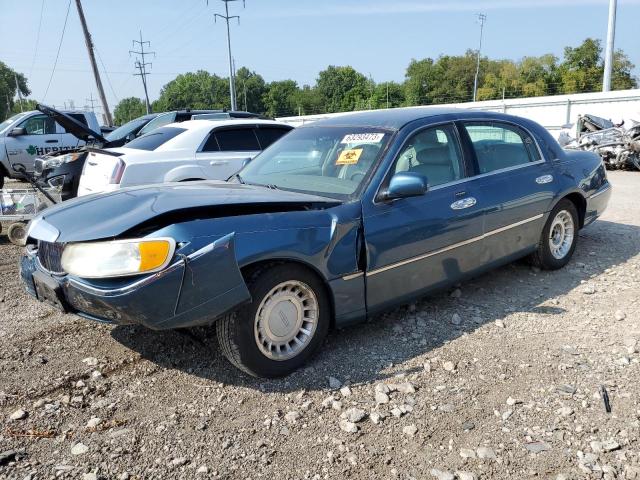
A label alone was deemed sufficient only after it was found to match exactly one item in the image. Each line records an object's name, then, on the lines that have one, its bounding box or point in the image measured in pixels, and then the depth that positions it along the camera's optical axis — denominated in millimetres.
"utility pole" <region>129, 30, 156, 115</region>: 68212
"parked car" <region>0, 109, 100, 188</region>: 12797
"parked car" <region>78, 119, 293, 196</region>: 6602
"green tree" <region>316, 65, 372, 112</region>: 97594
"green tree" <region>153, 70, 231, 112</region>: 109625
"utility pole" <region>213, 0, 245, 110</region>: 42375
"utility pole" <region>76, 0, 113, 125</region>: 26031
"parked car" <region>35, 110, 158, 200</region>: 7504
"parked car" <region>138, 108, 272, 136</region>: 12047
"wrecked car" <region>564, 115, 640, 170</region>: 14172
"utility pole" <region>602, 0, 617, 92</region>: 24797
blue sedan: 2842
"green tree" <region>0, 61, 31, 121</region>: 102500
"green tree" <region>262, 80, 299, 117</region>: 106688
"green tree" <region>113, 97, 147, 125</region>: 131000
